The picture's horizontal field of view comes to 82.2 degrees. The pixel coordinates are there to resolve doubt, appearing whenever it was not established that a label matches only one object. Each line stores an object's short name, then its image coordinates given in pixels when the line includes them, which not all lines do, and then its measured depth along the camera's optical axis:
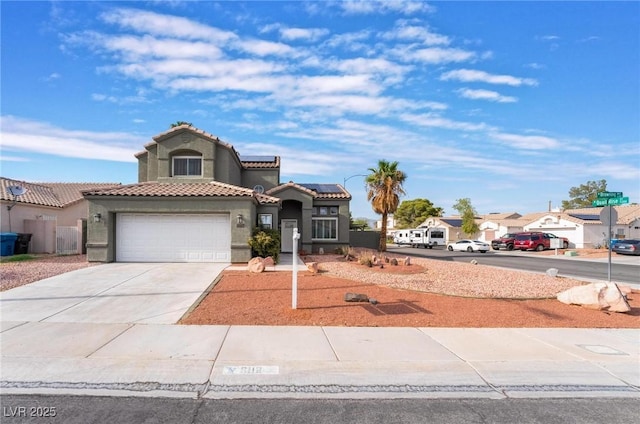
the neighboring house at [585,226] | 41.38
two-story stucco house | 16.39
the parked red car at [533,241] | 38.69
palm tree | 27.31
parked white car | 36.97
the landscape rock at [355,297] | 9.64
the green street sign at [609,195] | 13.62
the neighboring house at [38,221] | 20.03
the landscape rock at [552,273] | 15.94
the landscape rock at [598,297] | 9.80
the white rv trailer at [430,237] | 44.97
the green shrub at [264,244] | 16.67
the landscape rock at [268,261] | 15.03
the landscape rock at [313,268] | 14.34
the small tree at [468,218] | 49.75
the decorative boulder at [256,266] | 14.09
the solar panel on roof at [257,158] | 26.39
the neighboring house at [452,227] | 55.69
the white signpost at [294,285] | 8.59
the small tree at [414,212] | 72.35
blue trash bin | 18.19
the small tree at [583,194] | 80.69
